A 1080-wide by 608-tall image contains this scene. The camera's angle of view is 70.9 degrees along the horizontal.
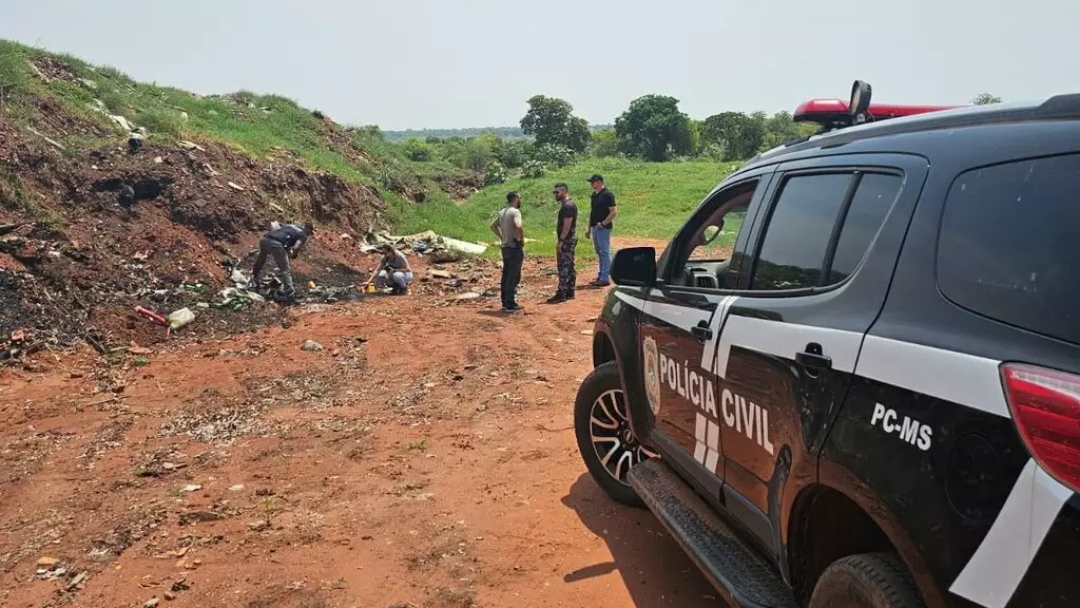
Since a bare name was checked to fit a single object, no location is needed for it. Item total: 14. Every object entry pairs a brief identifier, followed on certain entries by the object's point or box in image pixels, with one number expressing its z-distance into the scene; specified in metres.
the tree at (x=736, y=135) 53.69
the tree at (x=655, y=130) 58.84
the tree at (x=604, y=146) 60.59
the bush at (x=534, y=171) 38.98
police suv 1.57
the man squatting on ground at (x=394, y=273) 13.04
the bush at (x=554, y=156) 46.51
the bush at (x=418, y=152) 48.03
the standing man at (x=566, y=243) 11.45
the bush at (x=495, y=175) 40.28
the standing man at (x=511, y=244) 11.05
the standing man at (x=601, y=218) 12.16
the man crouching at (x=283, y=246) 12.01
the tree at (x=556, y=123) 62.72
